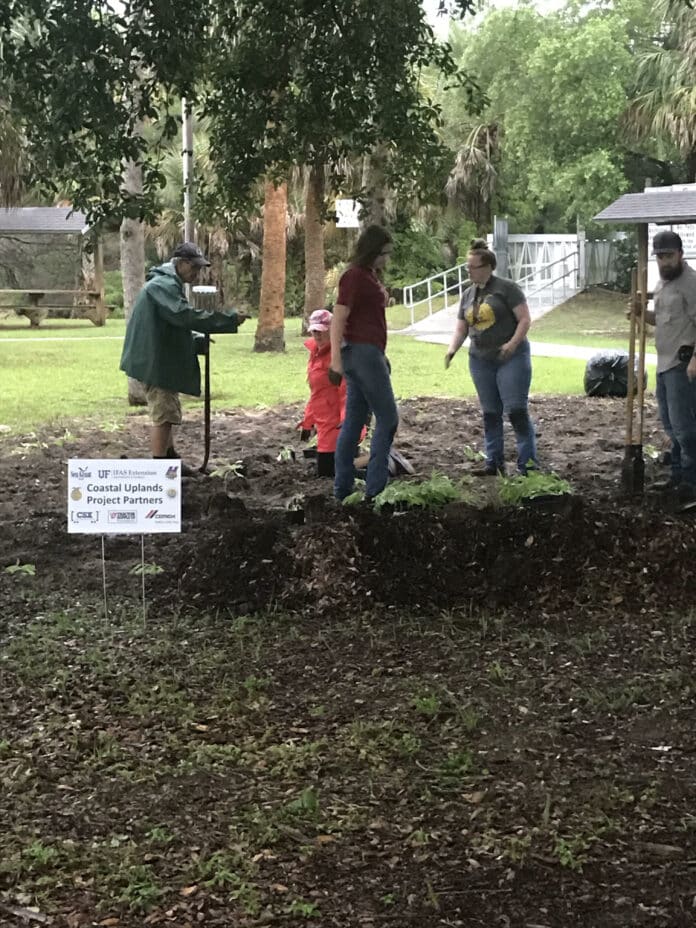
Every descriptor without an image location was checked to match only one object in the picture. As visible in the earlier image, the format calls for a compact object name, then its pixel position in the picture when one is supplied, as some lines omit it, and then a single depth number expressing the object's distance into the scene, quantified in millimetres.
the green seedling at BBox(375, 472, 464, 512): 5797
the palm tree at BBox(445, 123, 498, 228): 35812
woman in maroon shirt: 6316
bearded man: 6785
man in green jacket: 7191
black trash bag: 13344
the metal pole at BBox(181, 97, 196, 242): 9445
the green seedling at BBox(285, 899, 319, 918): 2826
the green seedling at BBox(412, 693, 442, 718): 4062
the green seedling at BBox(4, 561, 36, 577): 5828
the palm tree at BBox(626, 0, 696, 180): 25656
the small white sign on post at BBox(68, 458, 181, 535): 4840
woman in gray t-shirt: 7457
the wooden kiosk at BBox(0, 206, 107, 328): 30828
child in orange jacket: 7762
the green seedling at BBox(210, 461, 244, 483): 8125
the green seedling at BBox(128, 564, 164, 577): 5711
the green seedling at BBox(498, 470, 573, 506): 6070
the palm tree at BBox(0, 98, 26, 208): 18266
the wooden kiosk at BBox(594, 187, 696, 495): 7062
